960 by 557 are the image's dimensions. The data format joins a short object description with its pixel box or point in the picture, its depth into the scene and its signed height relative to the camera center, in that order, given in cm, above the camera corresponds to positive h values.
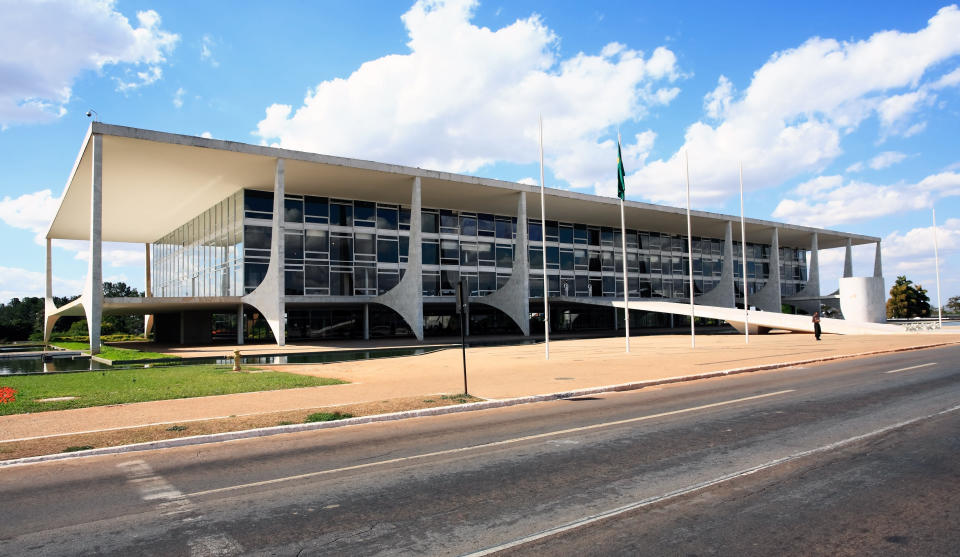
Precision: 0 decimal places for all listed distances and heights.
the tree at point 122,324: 7516 -130
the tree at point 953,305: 9759 -113
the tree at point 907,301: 7925 -19
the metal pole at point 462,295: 1282 +30
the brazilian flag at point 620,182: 2613 +565
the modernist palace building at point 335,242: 3638 +572
